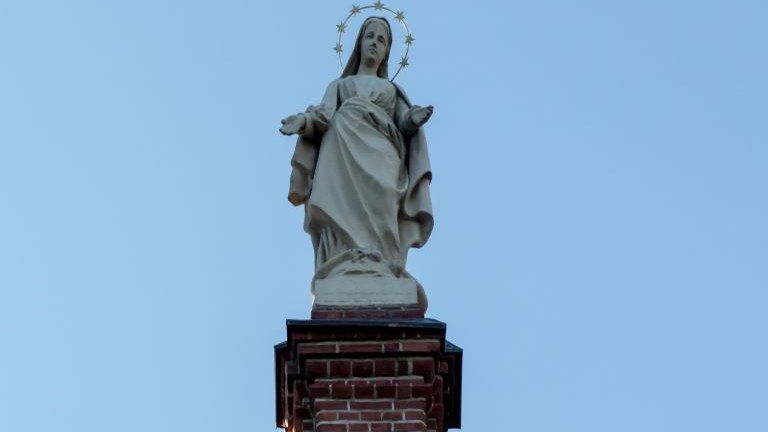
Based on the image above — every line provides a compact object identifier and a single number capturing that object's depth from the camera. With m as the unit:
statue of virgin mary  12.86
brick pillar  11.88
